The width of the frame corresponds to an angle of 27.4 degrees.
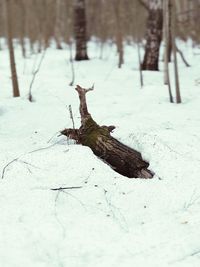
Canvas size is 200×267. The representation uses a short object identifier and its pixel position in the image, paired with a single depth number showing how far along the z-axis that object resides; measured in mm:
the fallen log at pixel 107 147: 3387
